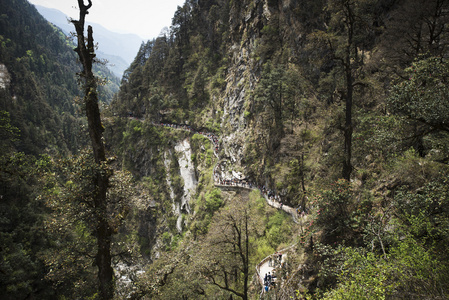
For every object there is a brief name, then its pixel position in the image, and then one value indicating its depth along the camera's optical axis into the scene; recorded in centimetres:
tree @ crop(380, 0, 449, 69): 1339
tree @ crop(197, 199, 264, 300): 1494
